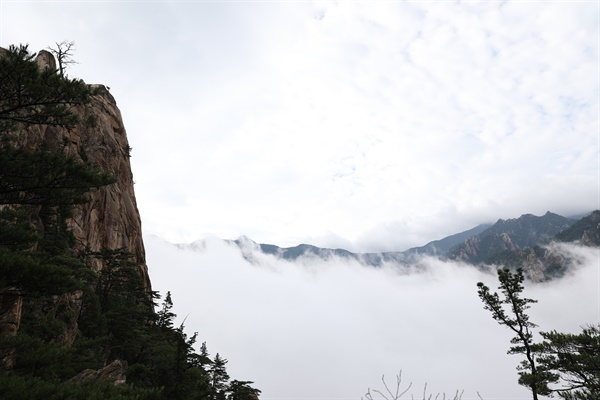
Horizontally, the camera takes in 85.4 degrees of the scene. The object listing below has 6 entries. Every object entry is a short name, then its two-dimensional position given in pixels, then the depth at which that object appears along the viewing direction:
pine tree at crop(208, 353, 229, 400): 32.79
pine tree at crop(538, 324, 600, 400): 13.45
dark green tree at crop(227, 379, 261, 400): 31.54
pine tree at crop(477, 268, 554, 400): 20.61
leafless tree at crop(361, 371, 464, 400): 5.81
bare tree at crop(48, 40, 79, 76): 31.48
